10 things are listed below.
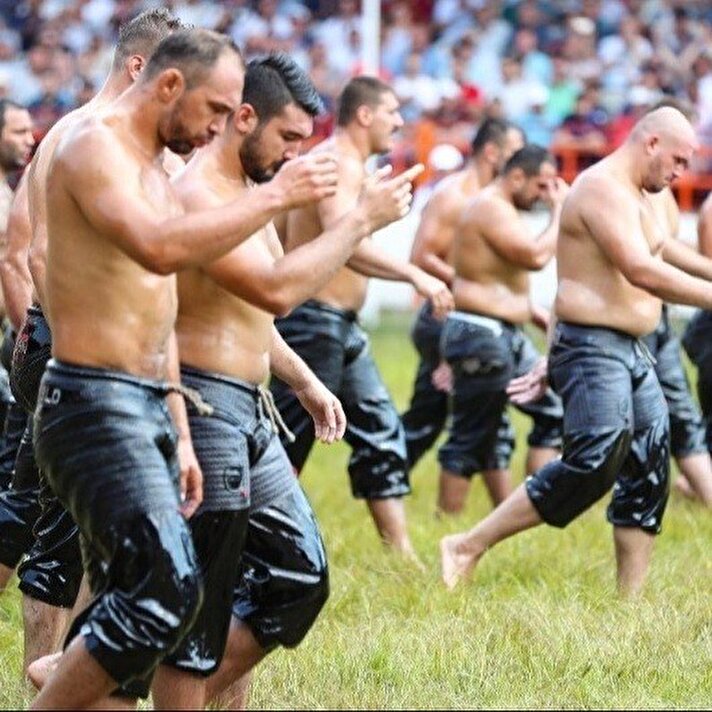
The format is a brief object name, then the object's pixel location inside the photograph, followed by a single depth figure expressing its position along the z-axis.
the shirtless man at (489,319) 20.87
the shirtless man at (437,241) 22.98
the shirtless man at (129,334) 9.86
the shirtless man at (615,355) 15.45
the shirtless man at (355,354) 18.41
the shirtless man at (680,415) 21.12
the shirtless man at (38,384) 12.77
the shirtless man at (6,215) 15.87
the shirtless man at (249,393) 10.52
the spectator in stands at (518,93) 40.72
